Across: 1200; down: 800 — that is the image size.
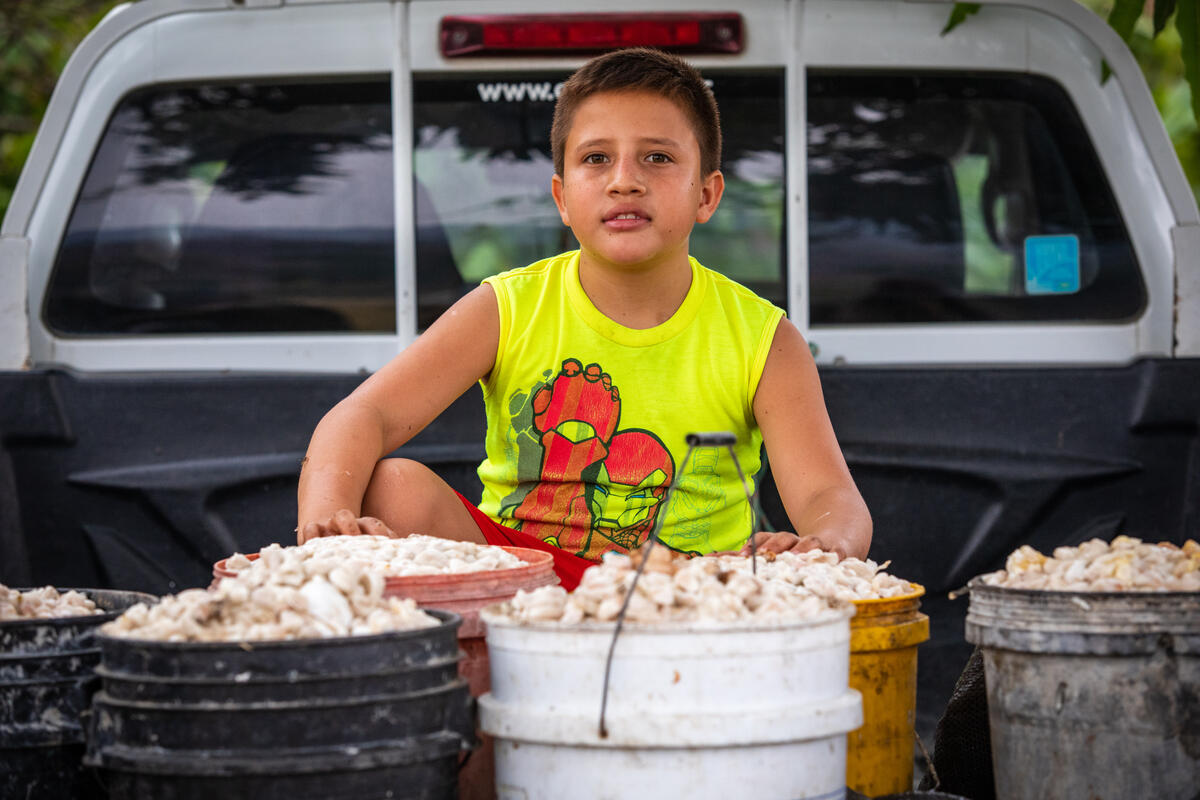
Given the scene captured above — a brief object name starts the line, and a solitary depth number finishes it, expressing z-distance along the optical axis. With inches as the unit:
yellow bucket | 93.7
